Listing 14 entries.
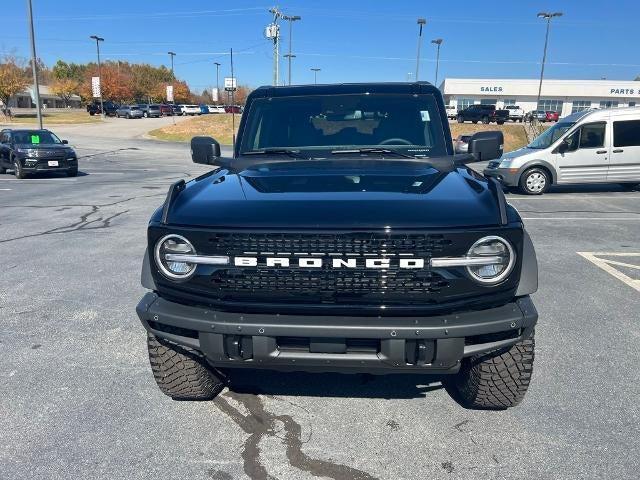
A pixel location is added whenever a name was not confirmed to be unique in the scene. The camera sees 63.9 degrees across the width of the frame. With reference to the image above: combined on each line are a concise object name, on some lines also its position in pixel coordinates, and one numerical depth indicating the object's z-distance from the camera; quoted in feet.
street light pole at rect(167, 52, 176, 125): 329.15
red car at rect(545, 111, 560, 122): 177.79
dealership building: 251.39
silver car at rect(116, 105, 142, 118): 219.20
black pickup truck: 157.17
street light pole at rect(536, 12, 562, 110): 164.27
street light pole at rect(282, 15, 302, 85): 156.37
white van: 42.01
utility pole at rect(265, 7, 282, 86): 108.78
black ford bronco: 7.97
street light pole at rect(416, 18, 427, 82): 162.20
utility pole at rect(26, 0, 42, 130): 79.97
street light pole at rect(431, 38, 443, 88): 201.05
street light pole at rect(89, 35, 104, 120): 223.51
